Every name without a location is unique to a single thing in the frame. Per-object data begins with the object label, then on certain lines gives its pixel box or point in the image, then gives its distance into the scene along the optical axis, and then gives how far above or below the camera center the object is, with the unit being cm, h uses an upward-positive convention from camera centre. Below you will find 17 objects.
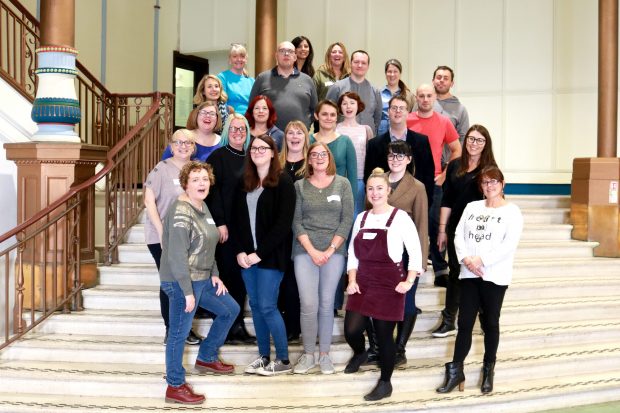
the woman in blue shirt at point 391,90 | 530 +91
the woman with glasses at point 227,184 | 420 +12
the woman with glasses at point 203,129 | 447 +49
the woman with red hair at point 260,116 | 447 +58
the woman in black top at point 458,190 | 432 +10
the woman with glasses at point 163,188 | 430 +10
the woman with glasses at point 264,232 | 404 -16
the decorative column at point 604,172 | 675 +34
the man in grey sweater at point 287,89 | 508 +86
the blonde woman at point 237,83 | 539 +95
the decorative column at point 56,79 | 500 +91
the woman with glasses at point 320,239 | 409 -20
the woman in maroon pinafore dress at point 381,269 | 392 -37
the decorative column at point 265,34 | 898 +222
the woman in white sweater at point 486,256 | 399 -29
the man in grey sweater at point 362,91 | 512 +85
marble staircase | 406 -102
